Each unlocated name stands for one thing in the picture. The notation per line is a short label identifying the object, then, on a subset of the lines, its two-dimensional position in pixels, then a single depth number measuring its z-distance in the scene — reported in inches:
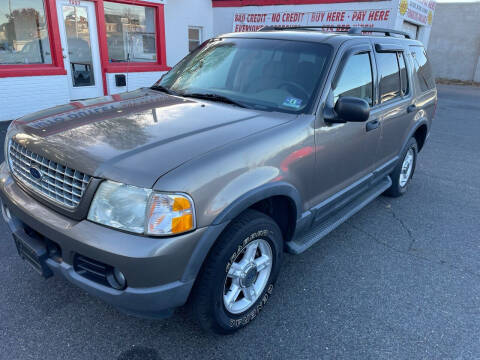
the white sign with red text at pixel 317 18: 454.9
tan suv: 76.5
